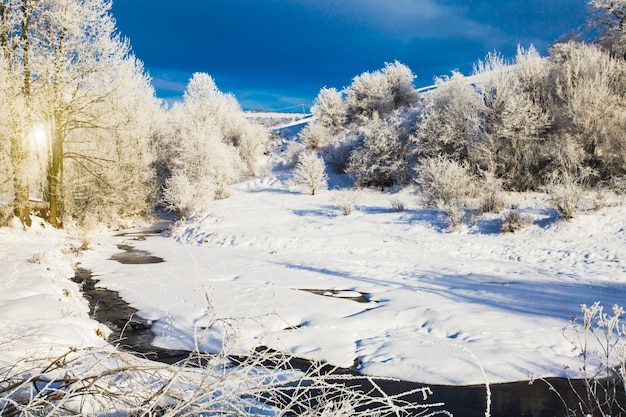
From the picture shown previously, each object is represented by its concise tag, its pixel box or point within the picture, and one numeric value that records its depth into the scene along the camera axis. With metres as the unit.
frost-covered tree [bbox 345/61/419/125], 28.52
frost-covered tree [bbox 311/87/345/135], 31.95
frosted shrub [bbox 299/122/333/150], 29.41
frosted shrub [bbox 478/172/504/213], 12.80
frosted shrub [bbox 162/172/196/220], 20.89
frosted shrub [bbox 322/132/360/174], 25.14
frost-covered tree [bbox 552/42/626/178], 13.55
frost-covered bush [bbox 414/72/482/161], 18.12
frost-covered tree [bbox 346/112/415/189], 20.89
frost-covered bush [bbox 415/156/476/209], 14.20
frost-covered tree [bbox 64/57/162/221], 18.31
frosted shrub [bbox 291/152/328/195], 21.38
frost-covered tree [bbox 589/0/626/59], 16.83
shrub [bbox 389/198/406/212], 15.42
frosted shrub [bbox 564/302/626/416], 3.57
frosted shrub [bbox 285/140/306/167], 28.60
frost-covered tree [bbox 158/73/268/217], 21.78
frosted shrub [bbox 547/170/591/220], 10.65
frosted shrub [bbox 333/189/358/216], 15.93
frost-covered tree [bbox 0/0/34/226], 12.58
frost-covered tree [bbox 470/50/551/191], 15.75
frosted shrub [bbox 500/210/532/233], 11.09
